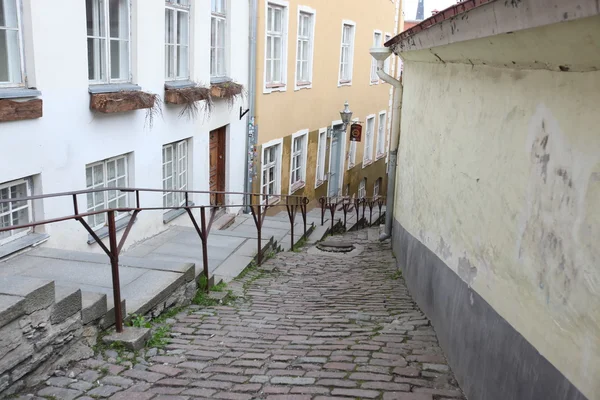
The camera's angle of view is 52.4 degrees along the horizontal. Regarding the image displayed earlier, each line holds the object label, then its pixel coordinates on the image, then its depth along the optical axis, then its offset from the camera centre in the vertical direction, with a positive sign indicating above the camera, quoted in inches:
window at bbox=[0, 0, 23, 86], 220.1 +5.1
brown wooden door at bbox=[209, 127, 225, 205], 443.2 -70.2
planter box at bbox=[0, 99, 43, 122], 214.7 -18.0
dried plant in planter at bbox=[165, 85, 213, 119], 339.9 -19.5
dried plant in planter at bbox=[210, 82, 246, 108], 395.5 -16.8
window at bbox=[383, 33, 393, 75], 923.4 +9.0
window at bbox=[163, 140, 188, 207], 364.5 -64.3
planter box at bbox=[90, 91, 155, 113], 270.2 -17.7
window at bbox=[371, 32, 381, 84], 815.6 +33.6
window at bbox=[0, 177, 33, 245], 232.2 -57.6
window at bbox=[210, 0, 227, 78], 412.2 +18.7
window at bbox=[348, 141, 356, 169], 767.1 -105.5
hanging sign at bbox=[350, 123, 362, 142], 709.3 -69.4
